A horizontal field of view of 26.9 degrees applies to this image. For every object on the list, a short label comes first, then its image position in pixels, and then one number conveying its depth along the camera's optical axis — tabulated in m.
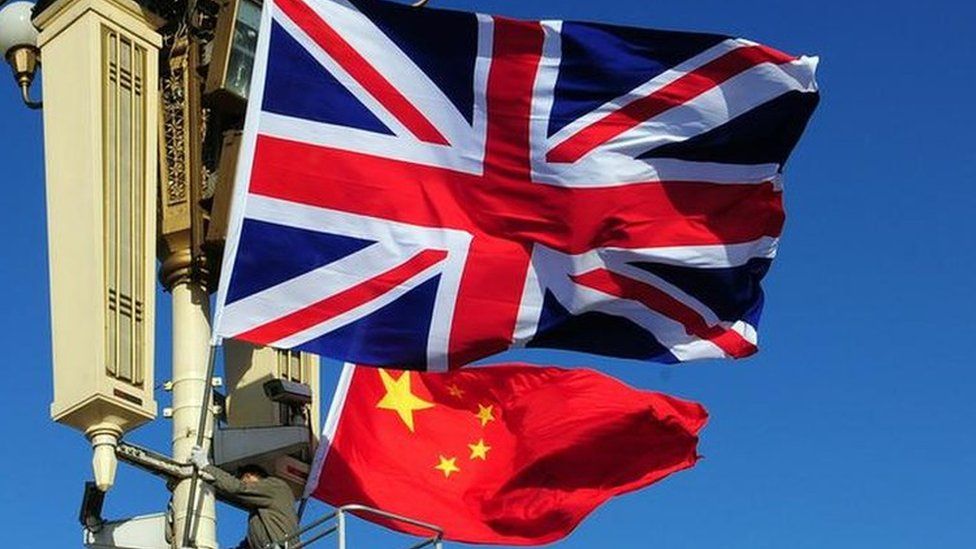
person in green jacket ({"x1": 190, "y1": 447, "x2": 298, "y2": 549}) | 17.59
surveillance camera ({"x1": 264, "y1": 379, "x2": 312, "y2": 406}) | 18.52
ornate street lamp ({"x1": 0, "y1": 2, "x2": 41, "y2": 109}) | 19.20
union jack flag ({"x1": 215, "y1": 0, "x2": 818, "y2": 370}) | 16.05
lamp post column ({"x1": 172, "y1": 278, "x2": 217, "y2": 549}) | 17.20
